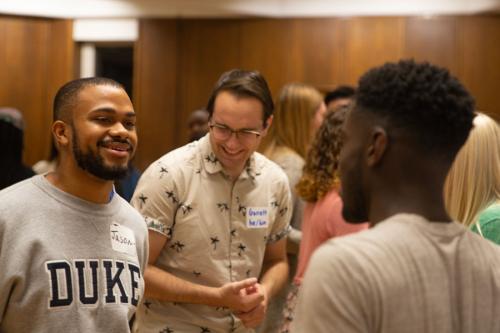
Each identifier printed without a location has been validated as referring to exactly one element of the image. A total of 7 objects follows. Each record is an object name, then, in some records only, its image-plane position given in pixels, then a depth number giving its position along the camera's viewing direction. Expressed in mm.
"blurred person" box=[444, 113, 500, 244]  2166
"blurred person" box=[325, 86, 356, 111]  4109
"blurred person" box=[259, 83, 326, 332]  3410
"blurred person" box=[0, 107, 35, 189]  3186
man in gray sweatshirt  1630
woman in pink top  2555
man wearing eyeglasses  2223
